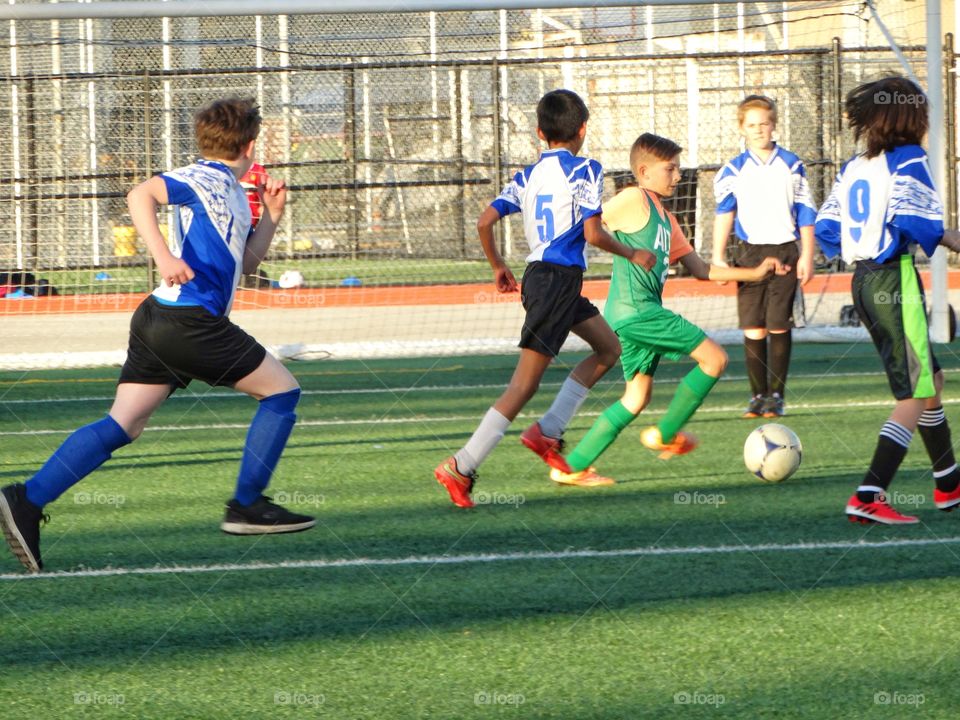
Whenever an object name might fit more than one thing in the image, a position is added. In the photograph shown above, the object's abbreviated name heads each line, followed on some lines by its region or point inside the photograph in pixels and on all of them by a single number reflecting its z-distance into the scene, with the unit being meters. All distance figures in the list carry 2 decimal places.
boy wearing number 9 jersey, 11.47
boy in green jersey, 13.62
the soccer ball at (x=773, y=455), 13.57
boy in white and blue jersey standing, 17.94
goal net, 30.97
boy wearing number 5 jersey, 12.80
